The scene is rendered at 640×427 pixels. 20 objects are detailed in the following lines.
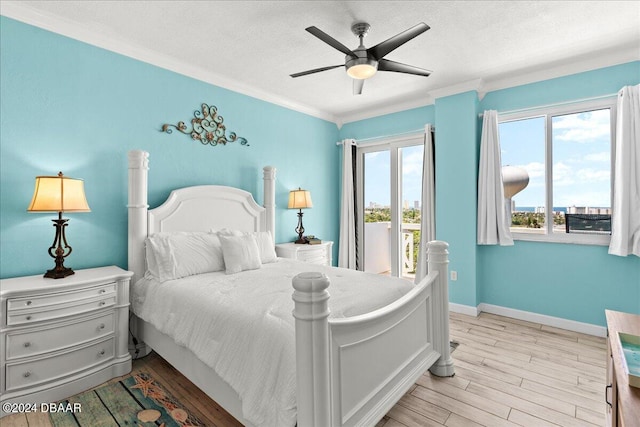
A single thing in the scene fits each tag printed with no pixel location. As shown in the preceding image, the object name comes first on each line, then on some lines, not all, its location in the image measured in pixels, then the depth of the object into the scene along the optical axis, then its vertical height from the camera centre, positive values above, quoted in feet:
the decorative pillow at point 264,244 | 10.11 -1.08
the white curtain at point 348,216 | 15.89 -0.15
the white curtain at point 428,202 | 13.21 +0.50
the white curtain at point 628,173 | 9.07 +1.22
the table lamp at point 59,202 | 6.81 +0.25
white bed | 4.05 -2.26
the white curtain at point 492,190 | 11.46 +0.88
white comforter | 4.59 -2.02
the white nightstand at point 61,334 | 6.26 -2.72
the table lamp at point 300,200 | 13.41 +0.57
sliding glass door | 14.55 +0.45
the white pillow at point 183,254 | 8.18 -1.16
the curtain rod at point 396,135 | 13.83 +3.76
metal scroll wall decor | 10.55 +3.01
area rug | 6.07 -4.13
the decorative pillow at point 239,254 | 8.92 -1.23
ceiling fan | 6.70 +3.88
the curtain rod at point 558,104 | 9.84 +3.81
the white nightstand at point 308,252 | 12.46 -1.64
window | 10.19 +1.60
